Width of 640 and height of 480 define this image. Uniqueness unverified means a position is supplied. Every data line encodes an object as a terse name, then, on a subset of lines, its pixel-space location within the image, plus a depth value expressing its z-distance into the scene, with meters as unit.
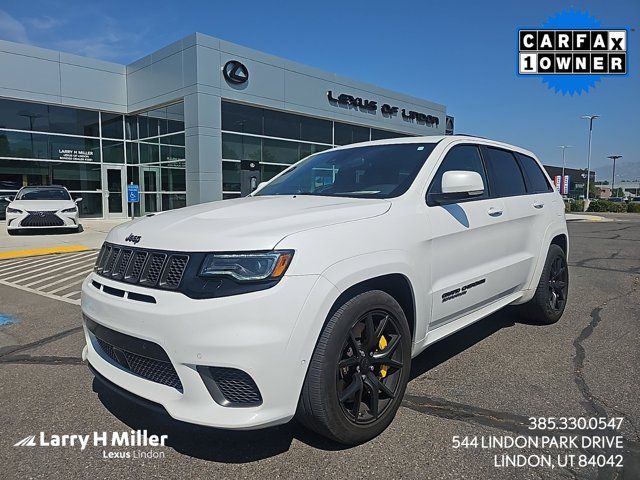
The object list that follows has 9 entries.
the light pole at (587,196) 41.55
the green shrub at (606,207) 40.88
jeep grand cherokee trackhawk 2.25
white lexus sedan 13.75
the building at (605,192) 110.71
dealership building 17.42
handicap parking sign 17.97
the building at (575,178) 83.16
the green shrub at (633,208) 40.16
